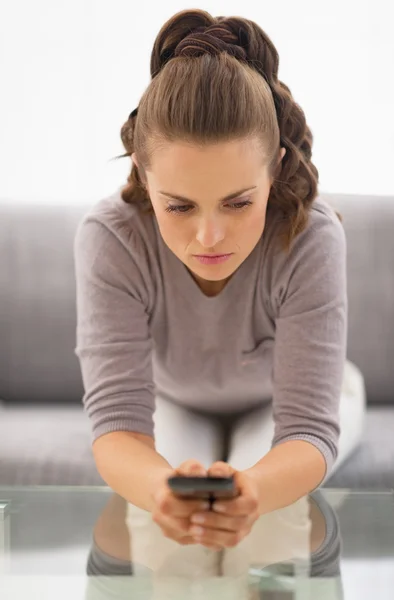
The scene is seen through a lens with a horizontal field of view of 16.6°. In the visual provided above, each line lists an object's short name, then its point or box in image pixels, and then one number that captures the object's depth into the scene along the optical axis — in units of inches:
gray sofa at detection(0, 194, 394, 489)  82.3
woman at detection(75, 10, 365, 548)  52.1
